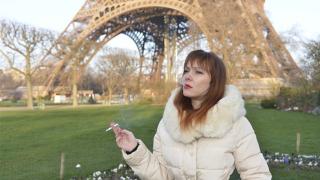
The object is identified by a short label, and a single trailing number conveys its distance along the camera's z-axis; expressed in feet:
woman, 5.53
